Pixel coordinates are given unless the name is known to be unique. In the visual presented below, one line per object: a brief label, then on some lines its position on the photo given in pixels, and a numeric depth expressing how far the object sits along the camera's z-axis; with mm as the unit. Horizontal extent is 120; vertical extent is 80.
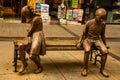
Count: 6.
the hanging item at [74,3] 6959
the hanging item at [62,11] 6918
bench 3029
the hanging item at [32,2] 6587
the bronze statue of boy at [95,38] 3028
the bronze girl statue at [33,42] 2936
